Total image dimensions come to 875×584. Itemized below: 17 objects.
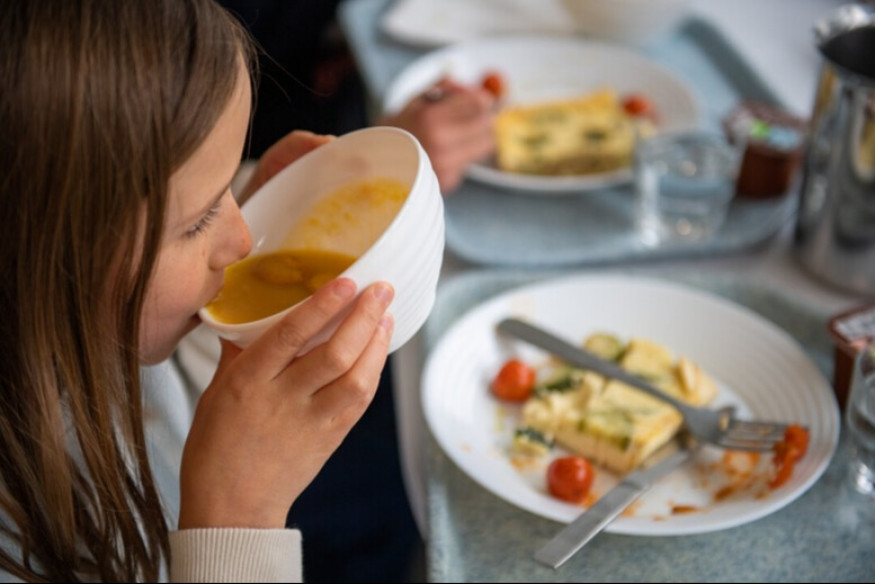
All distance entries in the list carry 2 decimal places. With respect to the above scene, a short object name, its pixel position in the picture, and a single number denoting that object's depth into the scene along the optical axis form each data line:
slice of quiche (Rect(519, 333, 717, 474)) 1.09
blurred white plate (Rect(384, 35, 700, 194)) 1.78
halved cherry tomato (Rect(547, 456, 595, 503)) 1.05
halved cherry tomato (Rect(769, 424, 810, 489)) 1.05
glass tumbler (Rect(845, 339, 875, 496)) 1.05
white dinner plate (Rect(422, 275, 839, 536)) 1.04
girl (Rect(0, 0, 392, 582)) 0.75
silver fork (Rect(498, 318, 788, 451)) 1.08
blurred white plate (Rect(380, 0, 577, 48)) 1.95
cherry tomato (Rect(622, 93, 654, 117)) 1.76
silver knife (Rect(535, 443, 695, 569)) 0.94
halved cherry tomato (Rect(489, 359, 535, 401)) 1.19
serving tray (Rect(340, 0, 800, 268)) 1.44
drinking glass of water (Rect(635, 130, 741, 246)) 1.46
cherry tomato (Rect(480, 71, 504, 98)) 1.82
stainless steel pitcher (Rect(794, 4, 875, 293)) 1.29
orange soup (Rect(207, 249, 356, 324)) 0.94
